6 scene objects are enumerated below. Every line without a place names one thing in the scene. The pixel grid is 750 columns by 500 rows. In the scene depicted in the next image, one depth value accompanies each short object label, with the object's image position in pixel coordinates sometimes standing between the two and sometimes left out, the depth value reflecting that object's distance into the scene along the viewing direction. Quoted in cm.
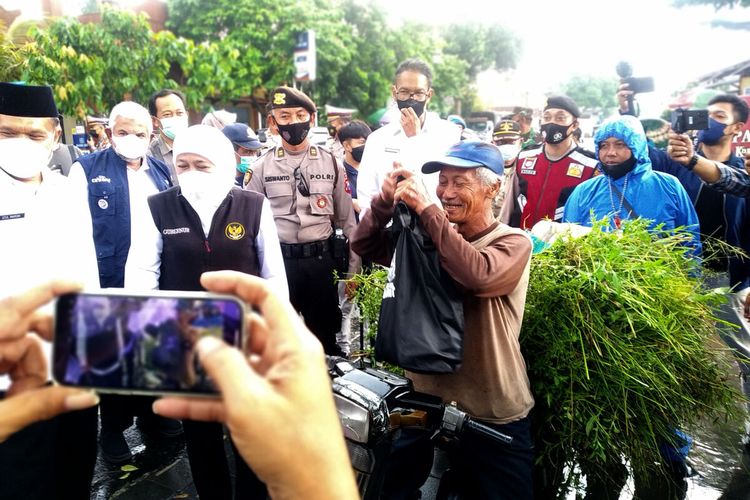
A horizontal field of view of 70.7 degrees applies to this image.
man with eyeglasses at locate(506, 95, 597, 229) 443
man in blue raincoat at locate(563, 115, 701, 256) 351
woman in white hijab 253
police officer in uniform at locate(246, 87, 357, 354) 397
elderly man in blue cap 196
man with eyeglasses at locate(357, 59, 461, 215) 381
